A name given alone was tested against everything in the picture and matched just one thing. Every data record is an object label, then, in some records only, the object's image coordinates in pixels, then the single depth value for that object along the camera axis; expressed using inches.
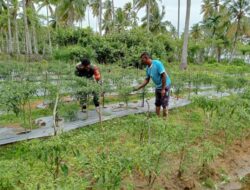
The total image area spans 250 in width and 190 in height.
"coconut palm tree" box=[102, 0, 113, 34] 937.2
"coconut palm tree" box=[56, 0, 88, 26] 769.1
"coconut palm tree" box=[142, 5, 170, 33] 890.9
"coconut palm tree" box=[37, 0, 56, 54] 710.1
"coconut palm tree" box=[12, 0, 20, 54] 617.1
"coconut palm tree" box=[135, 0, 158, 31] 707.2
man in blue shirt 142.2
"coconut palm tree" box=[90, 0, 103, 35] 934.7
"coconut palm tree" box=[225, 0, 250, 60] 713.4
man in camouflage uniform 161.4
